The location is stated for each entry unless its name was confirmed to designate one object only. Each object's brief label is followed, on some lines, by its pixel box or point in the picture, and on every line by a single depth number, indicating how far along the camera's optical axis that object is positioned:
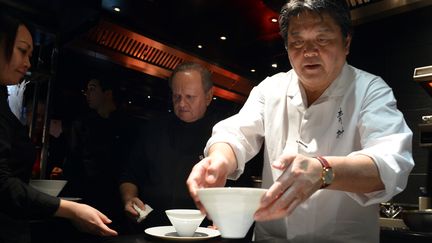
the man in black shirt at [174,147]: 2.35
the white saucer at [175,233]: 1.02
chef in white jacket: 1.13
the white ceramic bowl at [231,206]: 0.90
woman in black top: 1.74
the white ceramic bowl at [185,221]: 1.08
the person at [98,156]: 3.35
